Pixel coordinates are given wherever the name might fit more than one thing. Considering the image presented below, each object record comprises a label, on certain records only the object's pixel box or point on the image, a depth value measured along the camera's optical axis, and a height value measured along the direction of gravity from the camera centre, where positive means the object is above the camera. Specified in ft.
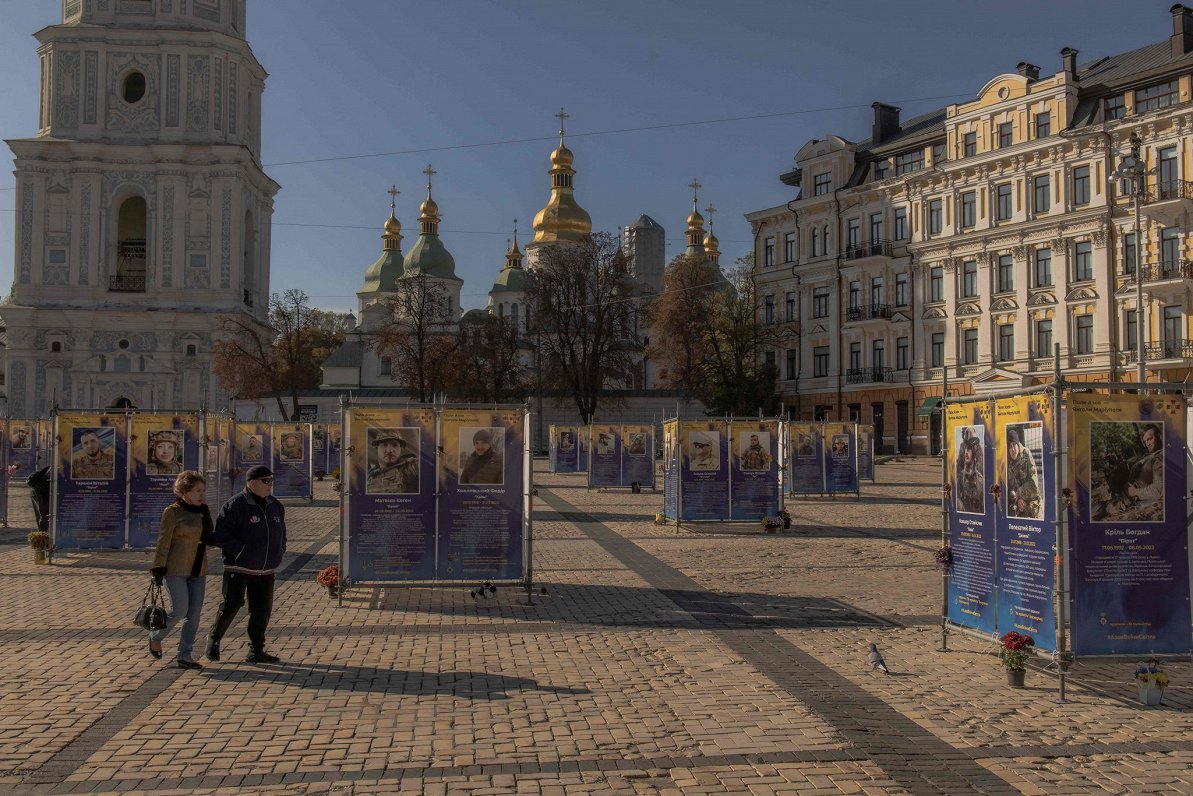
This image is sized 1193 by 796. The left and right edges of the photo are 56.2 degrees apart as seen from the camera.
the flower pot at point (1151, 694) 25.80 -5.70
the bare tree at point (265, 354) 211.82 +18.27
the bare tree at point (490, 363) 222.89 +17.14
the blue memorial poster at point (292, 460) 100.42 -1.16
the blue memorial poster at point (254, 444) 99.35 +0.28
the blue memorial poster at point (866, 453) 121.70 -0.59
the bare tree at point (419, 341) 214.48 +20.94
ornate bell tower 217.15 +47.90
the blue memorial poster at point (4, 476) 73.41 -1.92
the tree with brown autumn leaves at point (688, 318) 206.28 +24.14
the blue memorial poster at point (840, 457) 103.35 -0.87
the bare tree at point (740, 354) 195.00 +17.43
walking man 30.54 -3.08
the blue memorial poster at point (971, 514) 30.83 -1.89
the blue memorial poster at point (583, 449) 154.08 -0.22
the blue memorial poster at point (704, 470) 73.31 -1.49
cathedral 305.53 +56.84
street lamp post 98.07 +23.97
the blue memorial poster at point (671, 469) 73.97 -1.47
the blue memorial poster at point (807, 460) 102.73 -1.15
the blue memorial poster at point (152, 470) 55.77 -1.16
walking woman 29.89 -3.02
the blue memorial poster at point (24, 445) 122.72 +0.22
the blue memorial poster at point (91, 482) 54.85 -1.74
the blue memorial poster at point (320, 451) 127.04 -0.44
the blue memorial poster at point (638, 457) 119.75 -1.02
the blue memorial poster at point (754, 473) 74.08 -1.69
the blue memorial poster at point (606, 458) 119.24 -1.13
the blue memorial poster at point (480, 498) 42.16 -1.92
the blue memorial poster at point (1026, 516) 27.86 -1.77
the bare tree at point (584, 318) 214.28 +24.98
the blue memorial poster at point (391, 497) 41.45 -1.85
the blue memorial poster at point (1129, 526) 27.66 -1.94
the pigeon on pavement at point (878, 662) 29.40 -5.67
